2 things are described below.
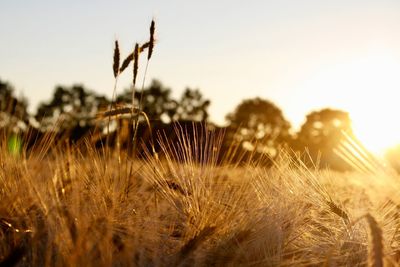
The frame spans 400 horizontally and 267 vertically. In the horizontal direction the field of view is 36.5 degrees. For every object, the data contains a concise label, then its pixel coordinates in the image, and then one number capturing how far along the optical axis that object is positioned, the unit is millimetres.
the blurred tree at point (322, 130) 31047
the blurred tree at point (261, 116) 36719
